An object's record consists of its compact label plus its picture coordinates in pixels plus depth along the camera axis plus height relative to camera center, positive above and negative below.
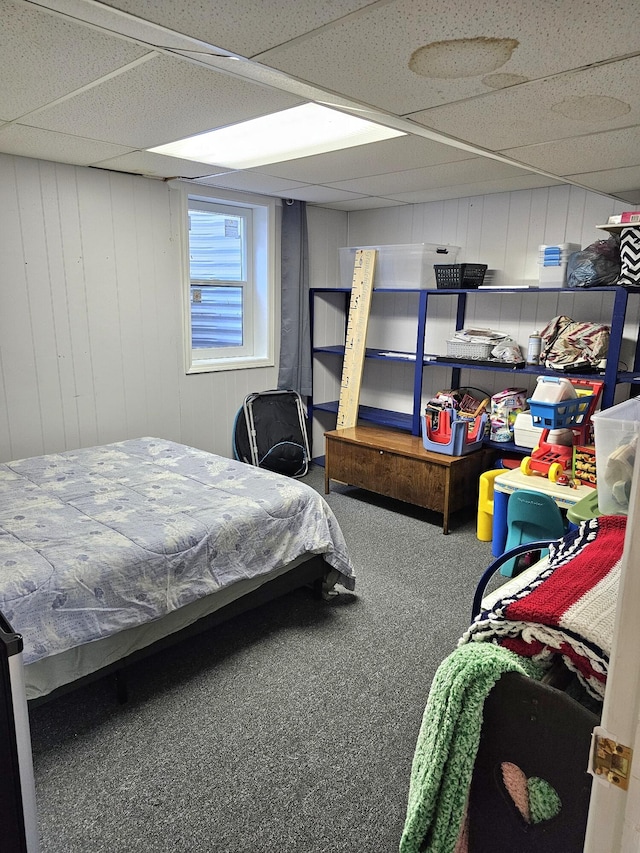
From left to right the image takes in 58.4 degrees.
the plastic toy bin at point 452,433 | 3.66 -0.90
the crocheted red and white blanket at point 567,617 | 0.99 -0.58
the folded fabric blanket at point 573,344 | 3.33 -0.30
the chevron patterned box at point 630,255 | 3.00 +0.20
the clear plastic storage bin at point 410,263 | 4.04 +0.20
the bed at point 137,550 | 1.93 -0.98
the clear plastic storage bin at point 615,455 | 1.53 -0.43
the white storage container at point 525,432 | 3.57 -0.85
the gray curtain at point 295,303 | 4.46 -0.10
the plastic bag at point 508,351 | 3.67 -0.37
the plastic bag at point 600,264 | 3.20 +0.16
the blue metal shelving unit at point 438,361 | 3.14 -0.46
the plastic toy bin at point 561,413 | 3.02 -0.62
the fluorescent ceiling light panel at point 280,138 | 2.49 +0.73
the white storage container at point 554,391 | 3.03 -0.51
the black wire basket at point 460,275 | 3.84 +0.11
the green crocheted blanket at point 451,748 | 0.99 -0.78
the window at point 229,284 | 4.22 +0.04
